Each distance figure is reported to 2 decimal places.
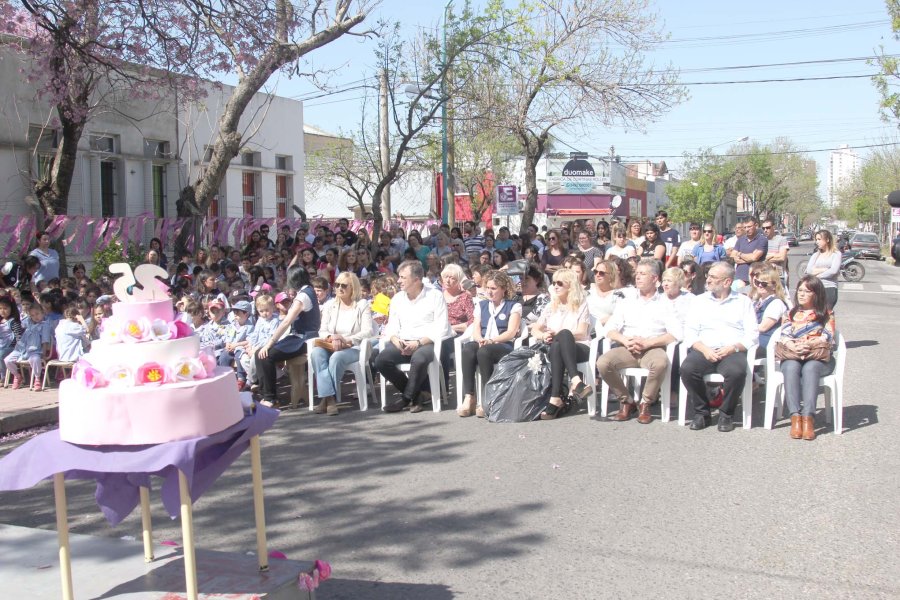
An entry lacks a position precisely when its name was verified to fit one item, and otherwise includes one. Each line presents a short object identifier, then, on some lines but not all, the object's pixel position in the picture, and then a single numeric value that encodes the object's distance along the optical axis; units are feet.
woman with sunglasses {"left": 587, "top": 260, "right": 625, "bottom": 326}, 29.73
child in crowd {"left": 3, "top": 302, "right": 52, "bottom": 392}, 33.91
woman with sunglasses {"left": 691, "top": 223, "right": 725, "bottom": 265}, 39.88
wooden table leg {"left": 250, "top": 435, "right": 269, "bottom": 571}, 13.14
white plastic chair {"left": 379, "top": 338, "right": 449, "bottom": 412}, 28.94
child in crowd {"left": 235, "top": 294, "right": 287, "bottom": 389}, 31.86
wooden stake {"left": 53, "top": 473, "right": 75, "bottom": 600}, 11.96
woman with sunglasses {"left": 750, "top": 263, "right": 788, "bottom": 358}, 26.86
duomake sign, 191.01
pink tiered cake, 11.83
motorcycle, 95.61
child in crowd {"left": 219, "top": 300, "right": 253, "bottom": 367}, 33.01
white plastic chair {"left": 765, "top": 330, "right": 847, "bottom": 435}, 24.02
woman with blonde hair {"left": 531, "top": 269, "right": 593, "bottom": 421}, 26.94
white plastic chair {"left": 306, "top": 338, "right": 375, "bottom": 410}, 29.76
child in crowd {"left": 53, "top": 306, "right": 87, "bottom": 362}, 33.19
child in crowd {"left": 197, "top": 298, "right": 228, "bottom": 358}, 33.30
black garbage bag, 26.81
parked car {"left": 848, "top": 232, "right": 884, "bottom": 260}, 150.10
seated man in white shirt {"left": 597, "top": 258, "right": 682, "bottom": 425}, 26.12
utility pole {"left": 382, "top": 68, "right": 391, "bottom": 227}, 66.95
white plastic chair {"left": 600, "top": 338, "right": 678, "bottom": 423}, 26.20
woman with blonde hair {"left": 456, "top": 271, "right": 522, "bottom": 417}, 28.55
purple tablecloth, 11.55
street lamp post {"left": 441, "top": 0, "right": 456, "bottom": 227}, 60.23
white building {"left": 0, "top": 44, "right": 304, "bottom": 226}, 57.41
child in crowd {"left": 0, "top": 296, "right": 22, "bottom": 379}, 34.63
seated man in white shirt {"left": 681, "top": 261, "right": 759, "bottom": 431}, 24.79
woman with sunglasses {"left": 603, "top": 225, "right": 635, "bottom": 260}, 40.92
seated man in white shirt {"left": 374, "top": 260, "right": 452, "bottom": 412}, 29.04
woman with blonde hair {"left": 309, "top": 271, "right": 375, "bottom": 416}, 29.45
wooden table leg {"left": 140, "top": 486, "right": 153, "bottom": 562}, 14.01
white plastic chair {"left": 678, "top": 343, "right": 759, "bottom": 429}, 24.99
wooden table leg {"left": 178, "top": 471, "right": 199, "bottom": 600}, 11.64
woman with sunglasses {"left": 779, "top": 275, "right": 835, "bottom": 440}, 23.58
